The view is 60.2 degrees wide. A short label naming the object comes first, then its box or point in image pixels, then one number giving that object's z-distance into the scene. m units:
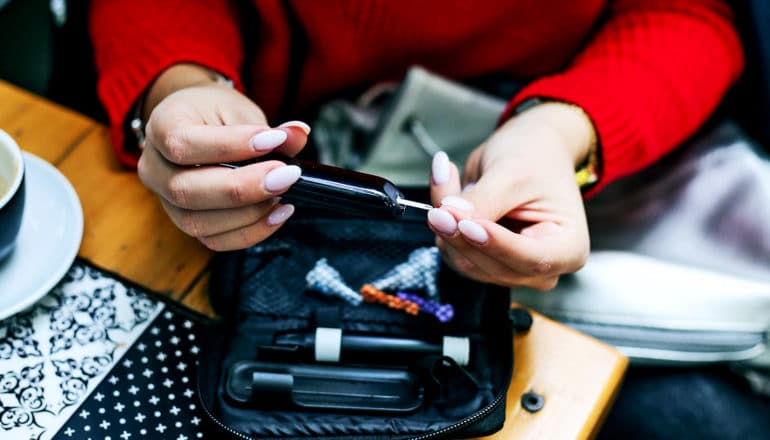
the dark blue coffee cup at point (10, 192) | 0.46
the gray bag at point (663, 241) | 0.69
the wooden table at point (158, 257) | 0.51
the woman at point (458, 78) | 0.49
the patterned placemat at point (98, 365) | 0.48
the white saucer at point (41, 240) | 0.51
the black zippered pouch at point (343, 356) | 0.48
